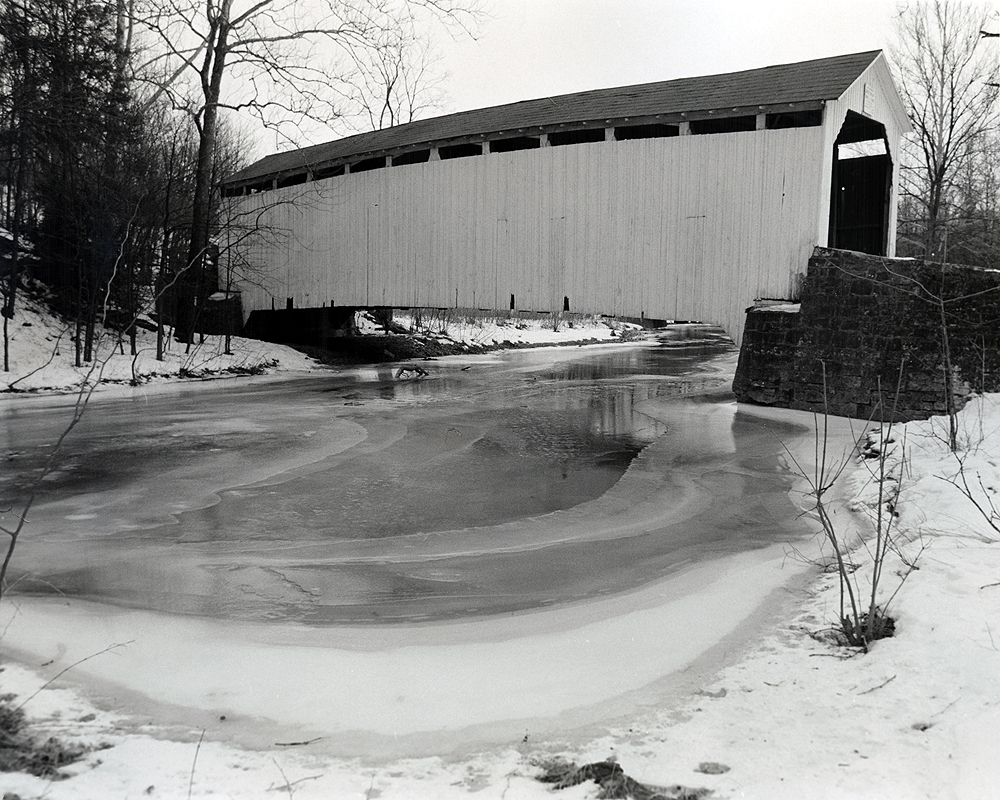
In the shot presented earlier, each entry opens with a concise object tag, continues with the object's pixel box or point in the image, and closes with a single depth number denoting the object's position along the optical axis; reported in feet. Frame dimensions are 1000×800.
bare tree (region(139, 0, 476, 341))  59.57
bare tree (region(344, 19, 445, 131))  114.42
